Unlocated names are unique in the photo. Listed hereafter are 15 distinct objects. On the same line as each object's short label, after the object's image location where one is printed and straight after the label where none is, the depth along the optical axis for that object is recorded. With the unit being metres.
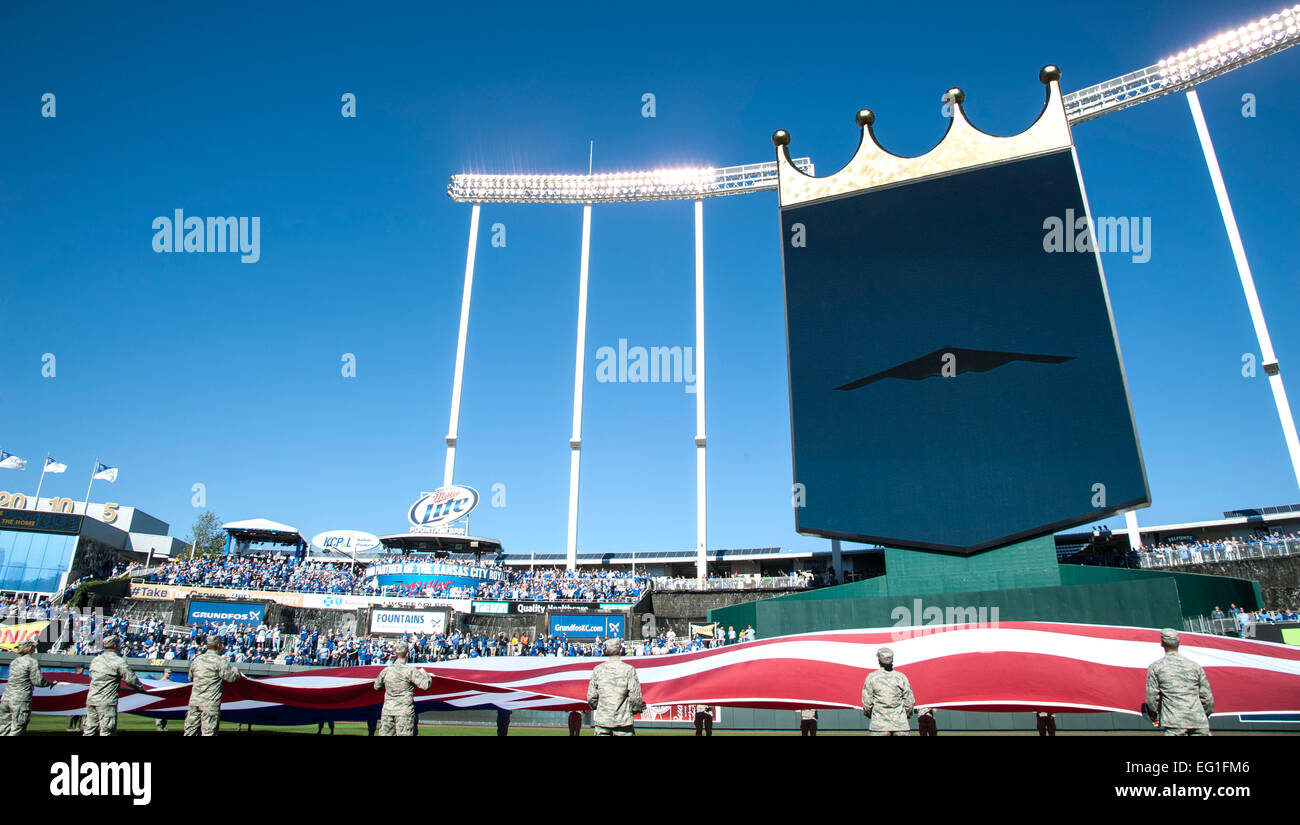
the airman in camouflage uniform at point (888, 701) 8.42
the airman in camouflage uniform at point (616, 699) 8.34
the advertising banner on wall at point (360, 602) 42.25
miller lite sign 51.34
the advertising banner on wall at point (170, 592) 41.91
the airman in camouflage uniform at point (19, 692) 10.94
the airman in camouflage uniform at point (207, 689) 10.09
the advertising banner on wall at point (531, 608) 40.81
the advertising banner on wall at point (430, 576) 46.50
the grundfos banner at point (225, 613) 40.25
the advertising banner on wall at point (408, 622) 39.84
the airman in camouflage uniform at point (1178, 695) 7.62
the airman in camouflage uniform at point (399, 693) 10.29
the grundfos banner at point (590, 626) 39.53
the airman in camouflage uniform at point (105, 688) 10.52
